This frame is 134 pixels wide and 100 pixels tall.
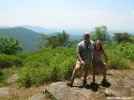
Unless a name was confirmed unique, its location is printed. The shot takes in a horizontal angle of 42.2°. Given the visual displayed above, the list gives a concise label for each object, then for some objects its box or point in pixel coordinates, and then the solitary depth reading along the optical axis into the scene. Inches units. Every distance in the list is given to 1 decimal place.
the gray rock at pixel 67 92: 231.1
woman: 247.6
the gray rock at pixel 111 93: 232.2
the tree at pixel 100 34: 2362.0
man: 239.4
